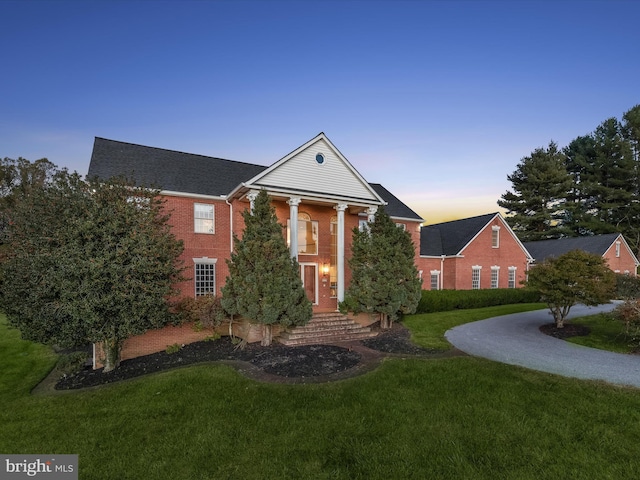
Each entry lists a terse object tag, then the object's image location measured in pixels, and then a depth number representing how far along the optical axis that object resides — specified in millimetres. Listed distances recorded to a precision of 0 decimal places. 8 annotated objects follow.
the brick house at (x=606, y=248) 32500
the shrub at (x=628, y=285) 25220
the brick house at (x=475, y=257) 24562
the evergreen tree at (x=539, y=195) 46562
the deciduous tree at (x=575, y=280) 12328
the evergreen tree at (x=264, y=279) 11305
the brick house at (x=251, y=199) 14203
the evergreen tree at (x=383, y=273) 13883
